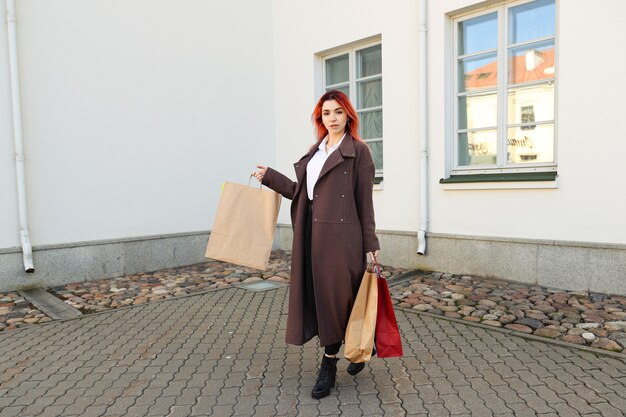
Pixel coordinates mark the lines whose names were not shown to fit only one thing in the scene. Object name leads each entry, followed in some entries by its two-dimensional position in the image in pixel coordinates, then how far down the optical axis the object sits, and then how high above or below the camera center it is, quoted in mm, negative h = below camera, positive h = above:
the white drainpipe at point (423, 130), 6480 +583
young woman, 3021 -329
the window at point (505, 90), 5680 +1016
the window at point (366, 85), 7551 +1430
